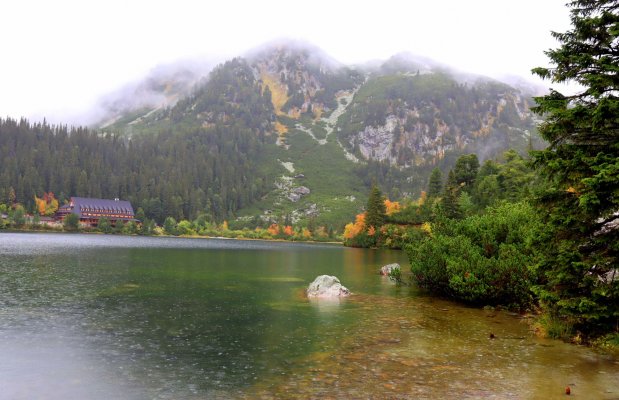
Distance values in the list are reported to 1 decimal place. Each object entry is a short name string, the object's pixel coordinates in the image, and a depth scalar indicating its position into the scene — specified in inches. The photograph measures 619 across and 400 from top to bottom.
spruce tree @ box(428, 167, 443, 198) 6122.1
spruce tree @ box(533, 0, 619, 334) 743.7
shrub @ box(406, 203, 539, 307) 1291.8
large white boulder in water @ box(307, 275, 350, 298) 1601.9
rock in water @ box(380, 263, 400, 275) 2463.8
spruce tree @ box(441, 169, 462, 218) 4185.5
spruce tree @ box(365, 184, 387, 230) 6245.1
